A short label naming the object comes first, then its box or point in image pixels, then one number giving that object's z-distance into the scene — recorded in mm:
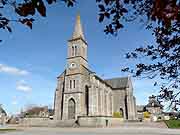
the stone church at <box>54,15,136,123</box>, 33378
